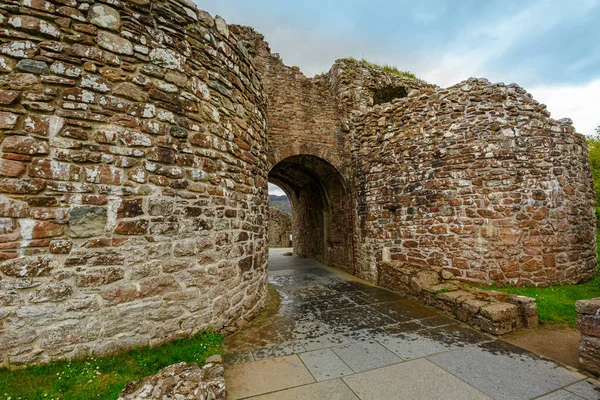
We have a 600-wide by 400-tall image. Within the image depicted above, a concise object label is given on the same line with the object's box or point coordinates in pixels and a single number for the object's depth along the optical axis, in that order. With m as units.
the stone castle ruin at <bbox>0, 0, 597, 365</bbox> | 2.51
